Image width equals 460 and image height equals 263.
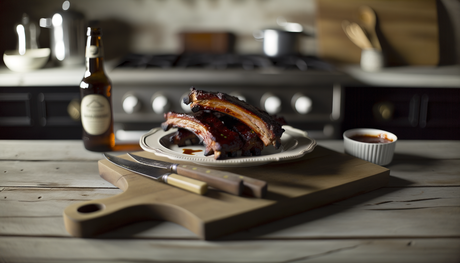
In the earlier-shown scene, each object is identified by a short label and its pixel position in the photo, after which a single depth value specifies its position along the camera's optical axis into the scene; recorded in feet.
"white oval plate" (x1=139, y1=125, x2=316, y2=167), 2.70
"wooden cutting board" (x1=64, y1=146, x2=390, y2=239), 2.05
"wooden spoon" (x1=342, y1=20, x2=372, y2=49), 7.05
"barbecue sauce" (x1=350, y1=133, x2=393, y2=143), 3.35
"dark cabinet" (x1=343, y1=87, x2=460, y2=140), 6.02
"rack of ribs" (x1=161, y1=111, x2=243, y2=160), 2.75
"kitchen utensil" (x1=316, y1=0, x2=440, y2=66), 7.37
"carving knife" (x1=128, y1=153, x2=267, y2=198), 2.27
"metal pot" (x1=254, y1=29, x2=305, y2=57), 7.16
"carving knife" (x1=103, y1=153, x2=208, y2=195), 2.31
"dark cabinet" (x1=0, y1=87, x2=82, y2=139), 6.09
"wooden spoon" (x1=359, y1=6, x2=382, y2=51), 7.34
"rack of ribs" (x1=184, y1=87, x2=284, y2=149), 2.92
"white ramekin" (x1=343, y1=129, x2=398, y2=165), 3.09
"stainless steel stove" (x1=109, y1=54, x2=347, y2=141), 5.79
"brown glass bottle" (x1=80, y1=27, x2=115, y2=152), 3.33
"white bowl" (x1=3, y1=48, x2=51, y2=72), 6.21
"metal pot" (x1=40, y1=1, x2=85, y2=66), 6.73
